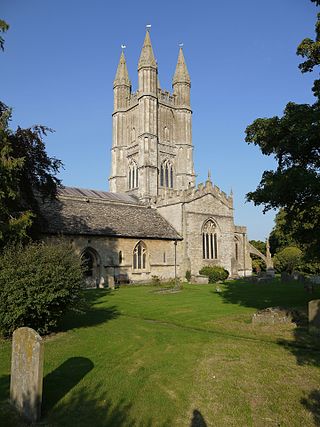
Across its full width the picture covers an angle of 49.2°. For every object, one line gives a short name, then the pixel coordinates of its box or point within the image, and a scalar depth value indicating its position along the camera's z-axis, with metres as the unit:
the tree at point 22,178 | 10.40
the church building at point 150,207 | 27.61
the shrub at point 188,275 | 31.00
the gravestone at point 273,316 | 11.26
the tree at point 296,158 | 10.35
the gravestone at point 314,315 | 9.72
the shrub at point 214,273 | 30.83
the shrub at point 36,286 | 9.19
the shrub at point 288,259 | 43.70
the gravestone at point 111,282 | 24.80
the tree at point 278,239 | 50.73
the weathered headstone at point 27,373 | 5.56
